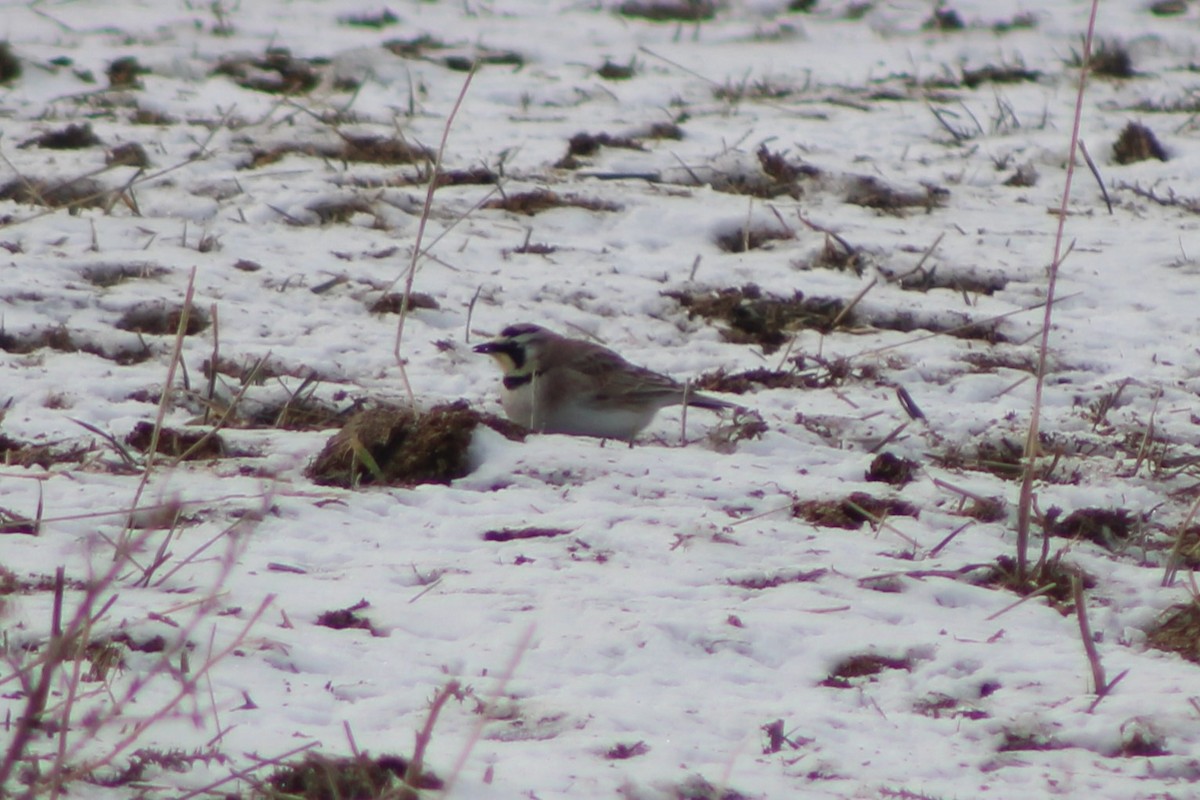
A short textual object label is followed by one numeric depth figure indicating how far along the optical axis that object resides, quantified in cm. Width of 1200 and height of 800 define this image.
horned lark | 1014
